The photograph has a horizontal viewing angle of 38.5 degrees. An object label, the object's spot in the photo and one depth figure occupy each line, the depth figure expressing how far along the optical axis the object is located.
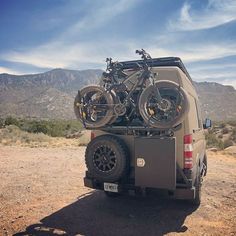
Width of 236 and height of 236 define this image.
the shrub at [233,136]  23.47
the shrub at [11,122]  33.91
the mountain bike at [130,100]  5.95
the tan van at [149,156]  5.64
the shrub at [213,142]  19.93
